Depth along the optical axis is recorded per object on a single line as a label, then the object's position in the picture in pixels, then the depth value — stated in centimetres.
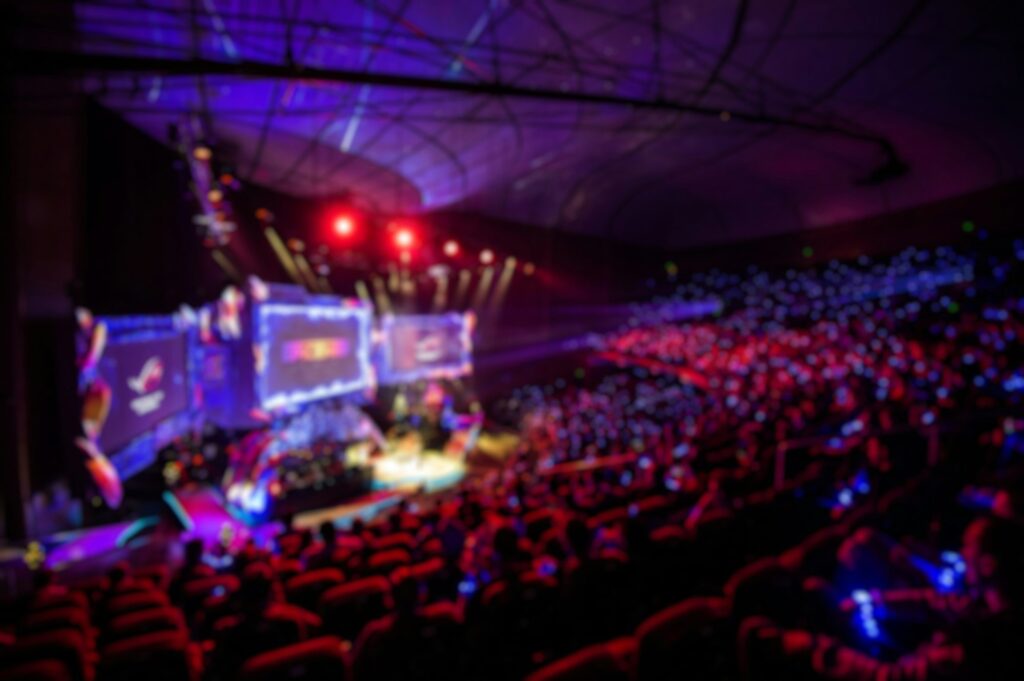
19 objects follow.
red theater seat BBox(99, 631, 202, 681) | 211
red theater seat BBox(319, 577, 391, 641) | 312
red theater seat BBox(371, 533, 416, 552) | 456
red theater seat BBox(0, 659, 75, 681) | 190
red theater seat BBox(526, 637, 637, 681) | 166
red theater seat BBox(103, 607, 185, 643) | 275
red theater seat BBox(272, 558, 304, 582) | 403
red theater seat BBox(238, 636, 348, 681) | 192
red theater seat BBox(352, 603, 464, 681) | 237
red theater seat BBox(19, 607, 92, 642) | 277
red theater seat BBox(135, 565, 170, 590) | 426
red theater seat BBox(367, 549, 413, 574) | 393
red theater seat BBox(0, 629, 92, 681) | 224
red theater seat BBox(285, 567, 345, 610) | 344
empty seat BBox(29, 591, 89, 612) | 321
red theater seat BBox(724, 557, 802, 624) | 264
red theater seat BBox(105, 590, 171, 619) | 323
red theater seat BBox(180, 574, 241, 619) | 377
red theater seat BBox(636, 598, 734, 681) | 203
